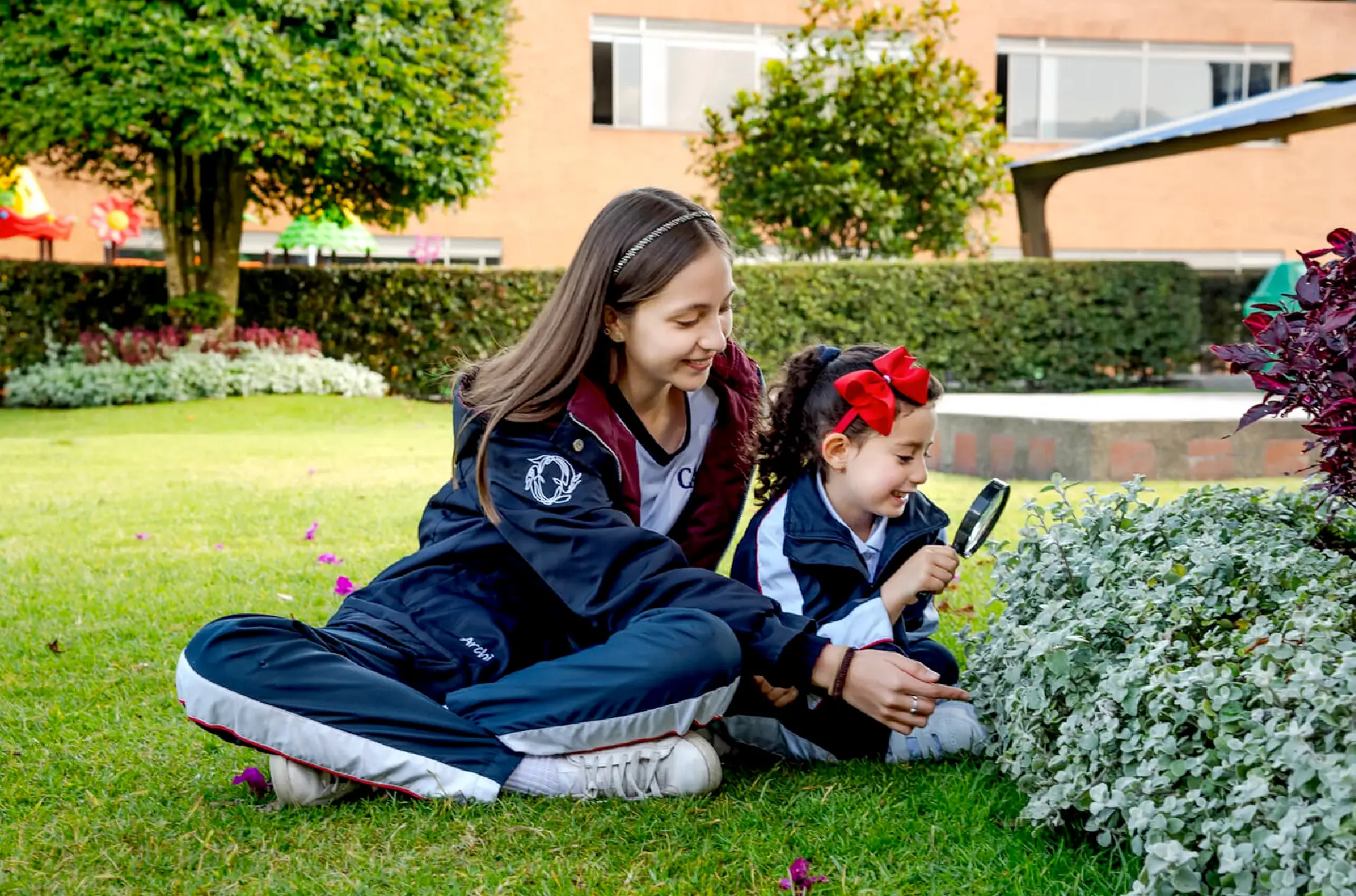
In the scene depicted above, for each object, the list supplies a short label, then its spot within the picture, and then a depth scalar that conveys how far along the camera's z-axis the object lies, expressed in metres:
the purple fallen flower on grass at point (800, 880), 2.12
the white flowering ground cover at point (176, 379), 12.34
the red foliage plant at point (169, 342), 12.77
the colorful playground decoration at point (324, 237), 17.75
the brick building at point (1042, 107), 20.73
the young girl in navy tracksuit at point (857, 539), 2.81
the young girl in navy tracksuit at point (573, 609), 2.52
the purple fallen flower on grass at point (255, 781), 2.64
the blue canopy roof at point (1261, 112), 9.42
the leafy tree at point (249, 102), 11.24
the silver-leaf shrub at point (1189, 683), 1.78
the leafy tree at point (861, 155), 14.97
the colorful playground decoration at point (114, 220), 19.06
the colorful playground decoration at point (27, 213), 16.11
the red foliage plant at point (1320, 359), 2.17
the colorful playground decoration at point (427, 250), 20.80
